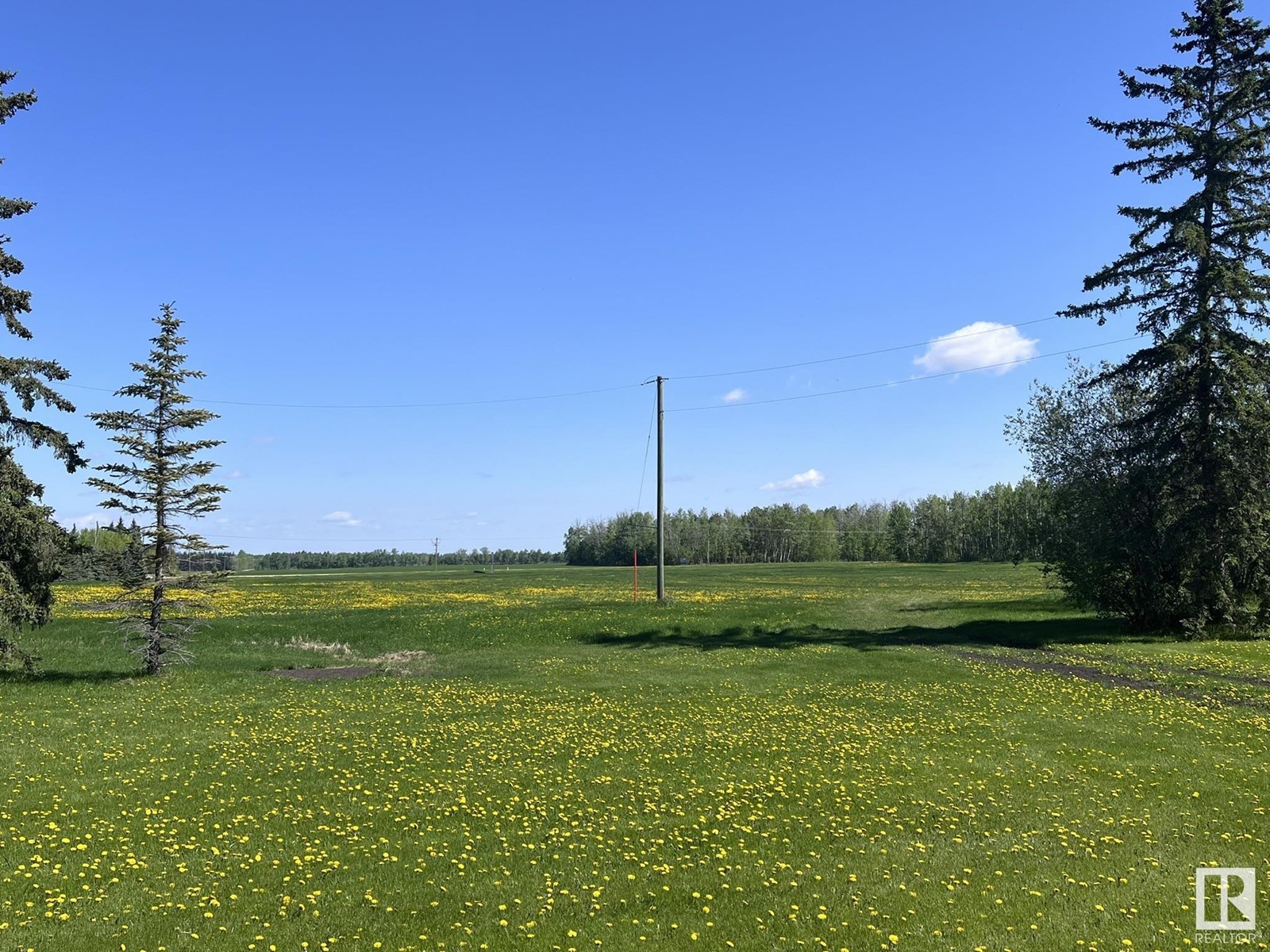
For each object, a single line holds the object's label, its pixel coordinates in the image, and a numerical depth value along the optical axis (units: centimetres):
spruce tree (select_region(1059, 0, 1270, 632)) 3488
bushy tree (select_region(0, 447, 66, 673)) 2289
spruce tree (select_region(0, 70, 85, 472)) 2284
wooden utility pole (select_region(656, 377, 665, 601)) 5016
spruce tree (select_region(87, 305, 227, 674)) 2728
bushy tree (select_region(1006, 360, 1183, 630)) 3678
